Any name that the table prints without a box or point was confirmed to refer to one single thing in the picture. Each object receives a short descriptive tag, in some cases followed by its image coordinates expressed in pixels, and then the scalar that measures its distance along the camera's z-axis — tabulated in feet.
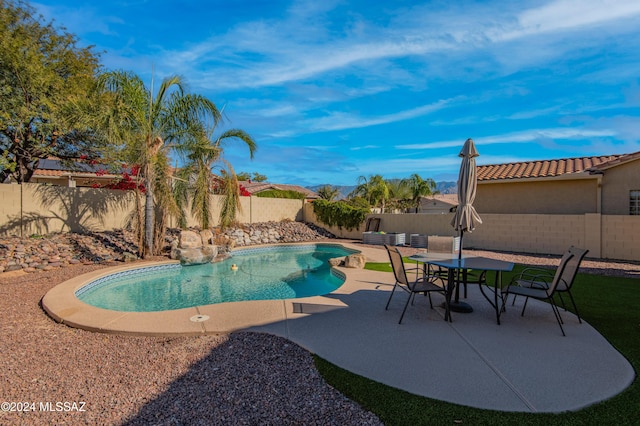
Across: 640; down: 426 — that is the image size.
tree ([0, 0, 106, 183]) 31.09
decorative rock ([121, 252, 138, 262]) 33.92
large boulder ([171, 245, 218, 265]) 36.40
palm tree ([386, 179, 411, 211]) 101.40
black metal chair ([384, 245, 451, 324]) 15.44
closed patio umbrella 18.60
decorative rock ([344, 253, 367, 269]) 30.97
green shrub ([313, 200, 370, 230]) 62.49
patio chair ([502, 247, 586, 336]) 14.21
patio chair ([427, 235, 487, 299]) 21.60
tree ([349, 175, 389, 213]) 92.32
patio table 15.51
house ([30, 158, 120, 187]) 57.16
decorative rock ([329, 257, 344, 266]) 32.78
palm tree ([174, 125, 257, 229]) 38.58
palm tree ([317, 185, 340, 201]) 120.95
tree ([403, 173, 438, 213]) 99.58
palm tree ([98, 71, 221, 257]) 32.96
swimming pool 23.66
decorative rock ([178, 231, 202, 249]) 38.88
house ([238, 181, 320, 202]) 115.30
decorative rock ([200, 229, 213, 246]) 43.25
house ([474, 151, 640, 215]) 39.99
